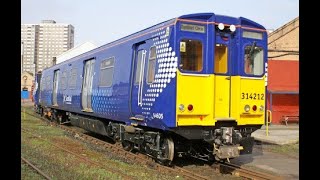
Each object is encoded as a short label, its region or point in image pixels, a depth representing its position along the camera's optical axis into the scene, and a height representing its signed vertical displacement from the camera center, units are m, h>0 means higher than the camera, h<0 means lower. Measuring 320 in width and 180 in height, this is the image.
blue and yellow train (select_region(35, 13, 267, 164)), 9.23 +0.15
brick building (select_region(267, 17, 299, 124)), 24.14 +0.34
